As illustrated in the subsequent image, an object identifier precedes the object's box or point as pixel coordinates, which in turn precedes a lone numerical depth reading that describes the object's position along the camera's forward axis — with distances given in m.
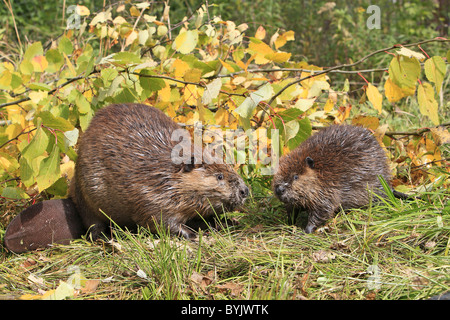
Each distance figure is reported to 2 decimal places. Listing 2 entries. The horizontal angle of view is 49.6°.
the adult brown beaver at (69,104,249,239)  3.17
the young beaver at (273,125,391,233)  3.25
